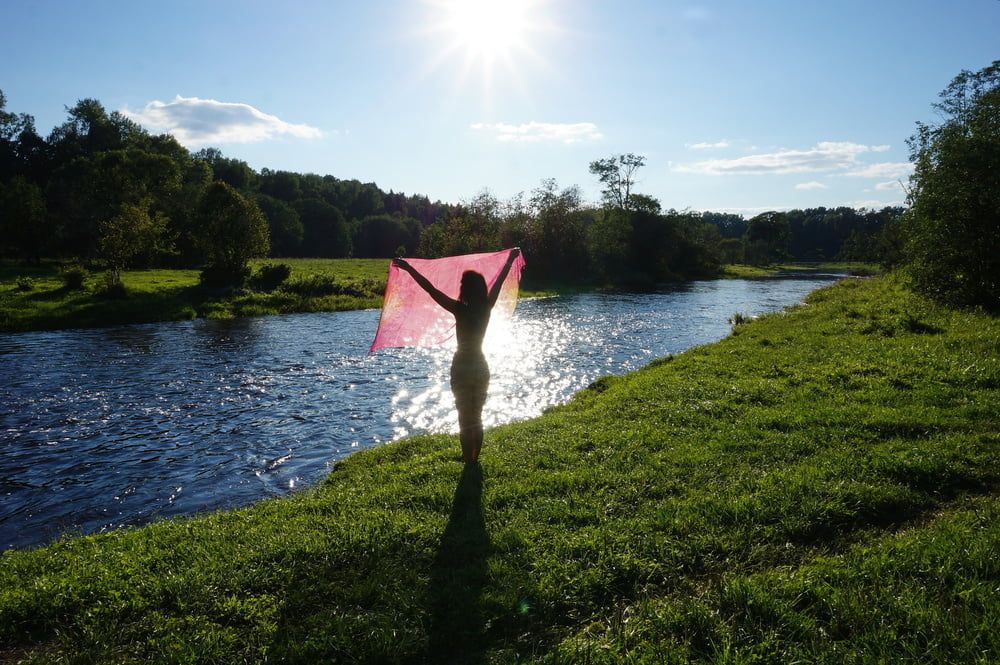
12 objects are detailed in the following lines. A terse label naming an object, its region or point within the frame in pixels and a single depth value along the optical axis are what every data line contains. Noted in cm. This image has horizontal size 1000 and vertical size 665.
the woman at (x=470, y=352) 892
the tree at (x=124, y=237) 4056
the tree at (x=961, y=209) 2330
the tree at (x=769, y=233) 16038
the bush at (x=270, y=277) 4780
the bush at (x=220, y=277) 4562
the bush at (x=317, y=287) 4700
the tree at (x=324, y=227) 11762
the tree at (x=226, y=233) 4650
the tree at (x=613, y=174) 10562
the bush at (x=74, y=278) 3969
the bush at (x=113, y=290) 3841
